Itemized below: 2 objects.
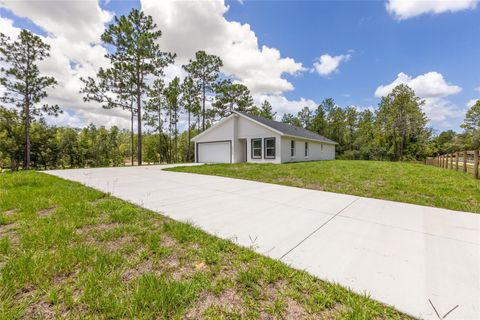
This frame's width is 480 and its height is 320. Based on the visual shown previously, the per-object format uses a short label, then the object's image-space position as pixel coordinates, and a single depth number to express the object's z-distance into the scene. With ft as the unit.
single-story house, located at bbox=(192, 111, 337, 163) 46.01
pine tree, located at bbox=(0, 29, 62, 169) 47.47
